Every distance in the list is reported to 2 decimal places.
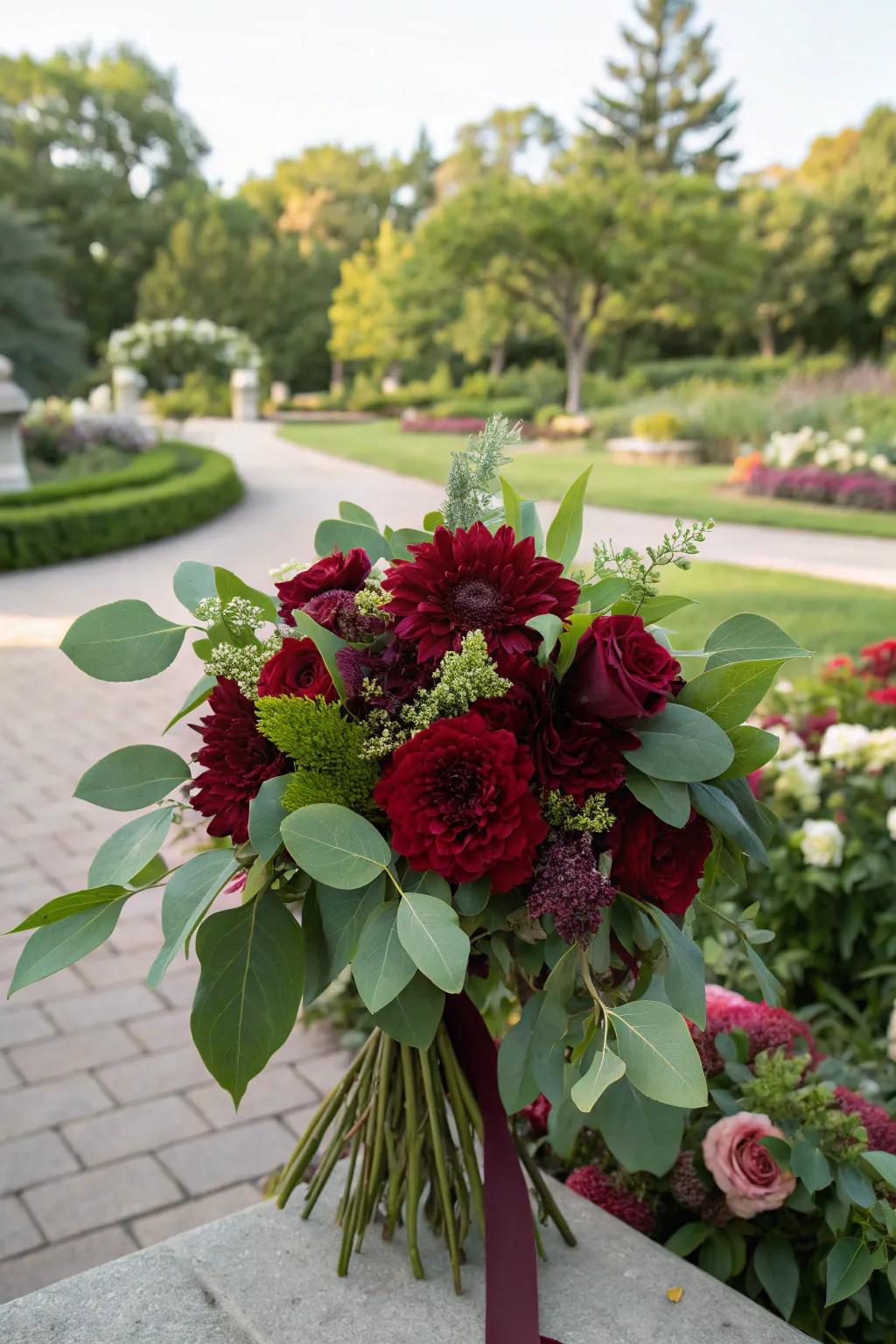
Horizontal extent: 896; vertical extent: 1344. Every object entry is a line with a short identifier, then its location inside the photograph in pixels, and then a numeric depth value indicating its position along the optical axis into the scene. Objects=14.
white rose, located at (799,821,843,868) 2.60
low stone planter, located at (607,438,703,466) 16.66
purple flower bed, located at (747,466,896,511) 12.27
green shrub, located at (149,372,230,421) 23.06
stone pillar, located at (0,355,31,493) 11.21
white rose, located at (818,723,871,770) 2.83
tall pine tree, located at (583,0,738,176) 42.62
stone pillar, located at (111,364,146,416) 19.78
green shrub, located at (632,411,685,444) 17.03
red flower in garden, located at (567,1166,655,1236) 1.47
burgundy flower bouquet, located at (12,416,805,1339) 0.88
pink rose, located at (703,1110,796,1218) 1.34
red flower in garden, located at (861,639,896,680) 3.35
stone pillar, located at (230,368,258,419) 24.67
